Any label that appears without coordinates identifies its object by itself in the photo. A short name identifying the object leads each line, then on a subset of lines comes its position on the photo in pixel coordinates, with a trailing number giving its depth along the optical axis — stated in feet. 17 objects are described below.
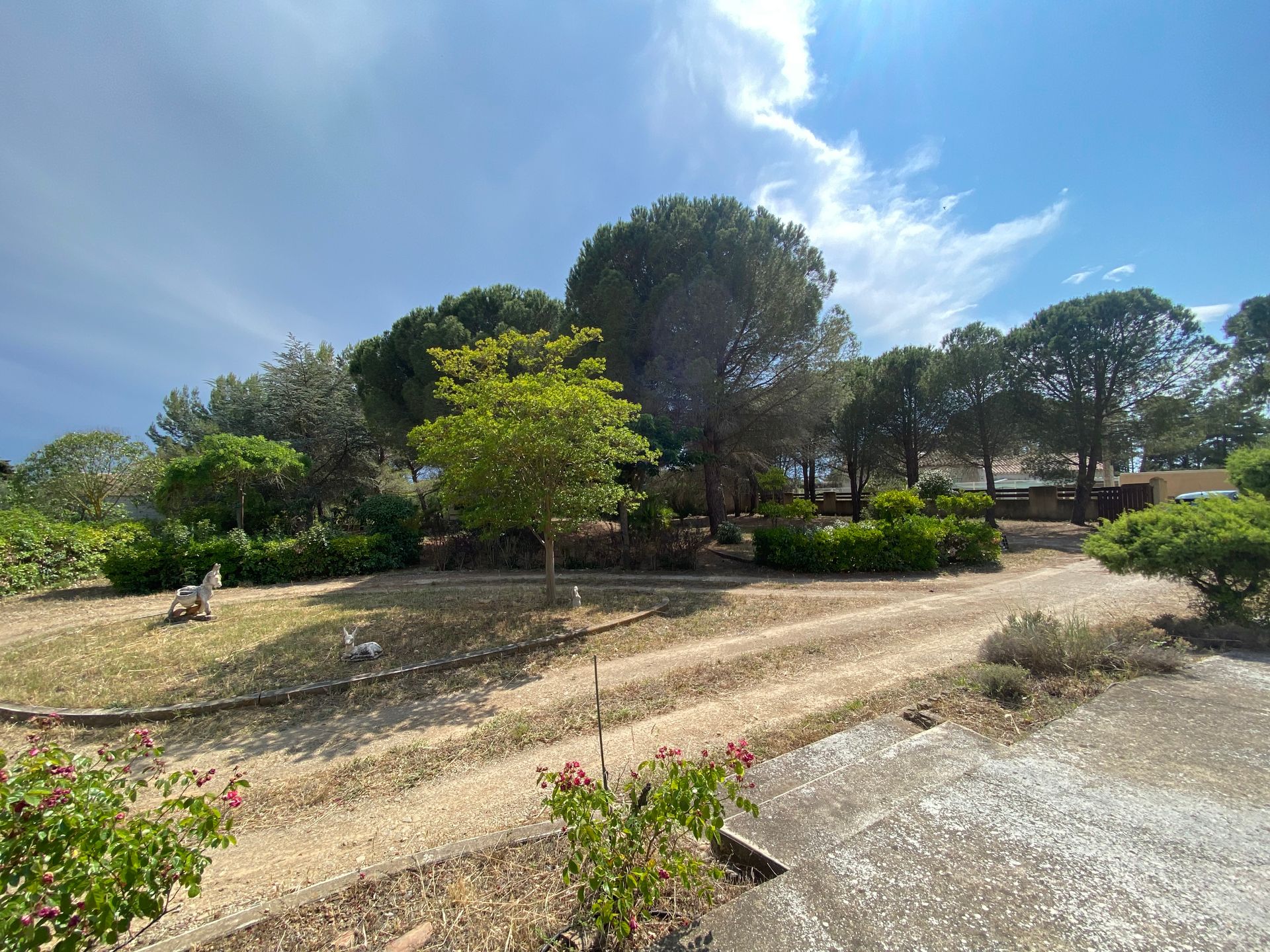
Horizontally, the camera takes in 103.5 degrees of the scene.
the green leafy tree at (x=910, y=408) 70.79
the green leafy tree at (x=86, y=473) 46.24
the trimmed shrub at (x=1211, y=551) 16.44
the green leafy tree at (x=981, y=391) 65.72
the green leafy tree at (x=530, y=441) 22.81
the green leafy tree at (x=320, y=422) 59.77
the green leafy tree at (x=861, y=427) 74.90
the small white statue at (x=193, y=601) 25.72
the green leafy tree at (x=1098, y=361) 58.54
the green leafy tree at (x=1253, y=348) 71.72
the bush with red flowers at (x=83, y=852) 4.42
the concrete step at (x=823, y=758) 8.61
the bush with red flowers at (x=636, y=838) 5.73
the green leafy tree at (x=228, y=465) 39.40
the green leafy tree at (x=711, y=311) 44.47
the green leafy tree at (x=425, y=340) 47.96
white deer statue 19.36
